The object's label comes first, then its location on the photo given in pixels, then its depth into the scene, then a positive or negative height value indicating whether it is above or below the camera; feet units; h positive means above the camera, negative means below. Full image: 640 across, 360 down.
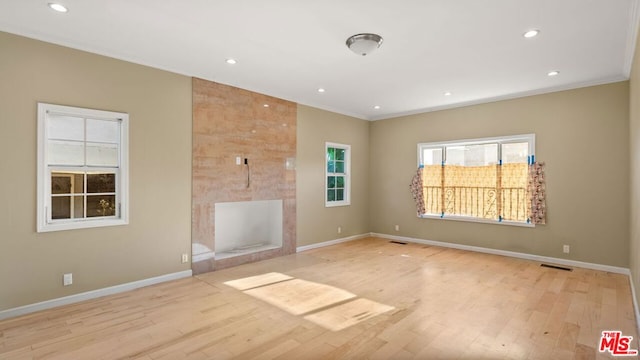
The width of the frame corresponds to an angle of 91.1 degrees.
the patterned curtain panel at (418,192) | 22.36 -0.68
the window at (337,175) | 22.56 +0.56
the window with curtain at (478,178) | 18.44 +0.28
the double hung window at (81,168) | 11.20 +0.56
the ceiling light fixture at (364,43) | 10.80 +4.89
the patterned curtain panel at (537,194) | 17.47 -0.64
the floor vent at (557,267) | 15.98 -4.41
